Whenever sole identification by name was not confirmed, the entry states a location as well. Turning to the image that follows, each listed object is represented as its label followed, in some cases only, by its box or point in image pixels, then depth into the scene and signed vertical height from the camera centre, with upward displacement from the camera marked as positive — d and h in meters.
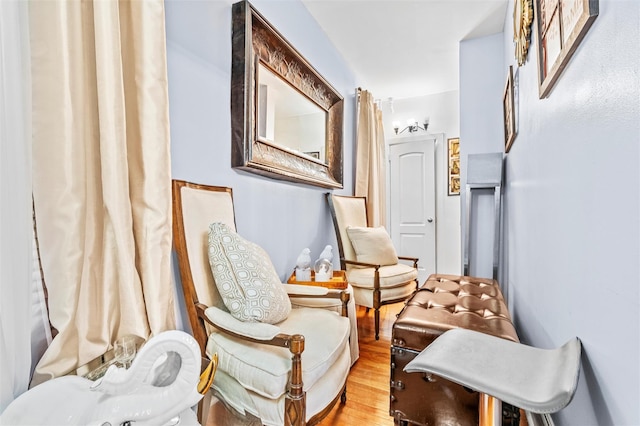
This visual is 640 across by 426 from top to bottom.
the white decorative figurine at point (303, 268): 2.06 -0.42
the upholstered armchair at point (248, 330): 1.02 -0.53
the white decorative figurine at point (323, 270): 2.10 -0.45
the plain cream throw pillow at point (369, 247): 2.81 -0.37
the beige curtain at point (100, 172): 0.85 +0.12
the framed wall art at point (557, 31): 0.74 +0.53
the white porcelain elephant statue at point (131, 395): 0.64 -0.44
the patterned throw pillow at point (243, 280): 1.25 -0.32
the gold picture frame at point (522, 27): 1.38 +0.93
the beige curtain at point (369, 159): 3.53 +0.62
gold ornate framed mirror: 1.72 +0.75
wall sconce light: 4.39 +1.24
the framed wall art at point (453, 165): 4.10 +0.61
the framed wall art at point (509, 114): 1.97 +0.70
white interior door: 4.21 +0.12
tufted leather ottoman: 1.16 -0.65
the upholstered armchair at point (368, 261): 2.49 -0.50
